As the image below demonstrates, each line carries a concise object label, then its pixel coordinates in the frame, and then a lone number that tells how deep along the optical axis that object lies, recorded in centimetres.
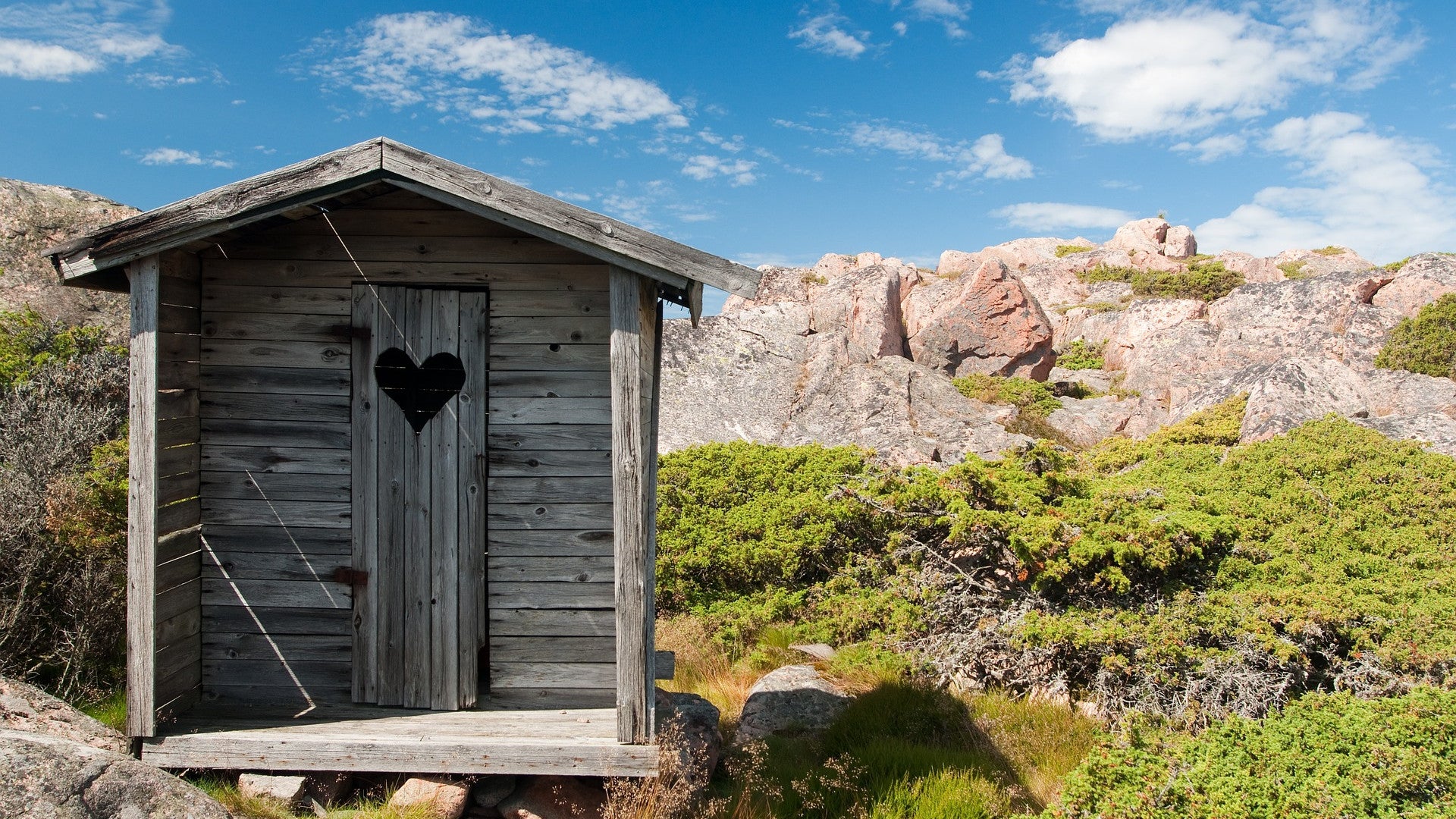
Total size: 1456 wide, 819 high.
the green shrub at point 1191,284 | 2983
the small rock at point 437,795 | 426
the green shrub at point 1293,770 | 368
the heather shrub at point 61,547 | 566
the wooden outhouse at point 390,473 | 476
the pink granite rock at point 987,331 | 2048
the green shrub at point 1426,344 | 1677
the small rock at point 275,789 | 426
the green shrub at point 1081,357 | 2359
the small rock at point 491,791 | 448
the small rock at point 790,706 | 602
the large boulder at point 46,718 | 441
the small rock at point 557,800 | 443
